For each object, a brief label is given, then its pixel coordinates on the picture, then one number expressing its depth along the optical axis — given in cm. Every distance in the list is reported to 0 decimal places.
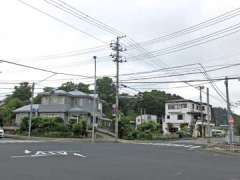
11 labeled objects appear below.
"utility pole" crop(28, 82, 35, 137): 2723
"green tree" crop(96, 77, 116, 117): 5326
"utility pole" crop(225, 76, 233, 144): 1949
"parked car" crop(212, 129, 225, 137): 5056
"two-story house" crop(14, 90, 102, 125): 3287
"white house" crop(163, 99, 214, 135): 4811
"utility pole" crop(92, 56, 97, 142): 2483
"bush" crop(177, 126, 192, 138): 3838
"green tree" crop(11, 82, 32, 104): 5134
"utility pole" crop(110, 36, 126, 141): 2459
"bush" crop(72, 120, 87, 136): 2664
